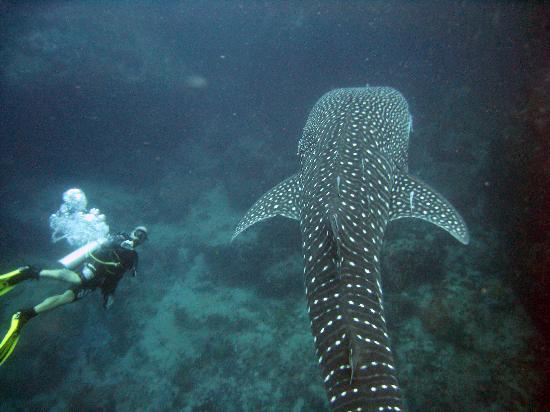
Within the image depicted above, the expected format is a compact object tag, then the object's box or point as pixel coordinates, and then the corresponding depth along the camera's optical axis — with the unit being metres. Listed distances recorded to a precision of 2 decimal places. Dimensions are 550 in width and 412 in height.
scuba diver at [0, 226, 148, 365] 6.23
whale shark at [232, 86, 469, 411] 3.40
